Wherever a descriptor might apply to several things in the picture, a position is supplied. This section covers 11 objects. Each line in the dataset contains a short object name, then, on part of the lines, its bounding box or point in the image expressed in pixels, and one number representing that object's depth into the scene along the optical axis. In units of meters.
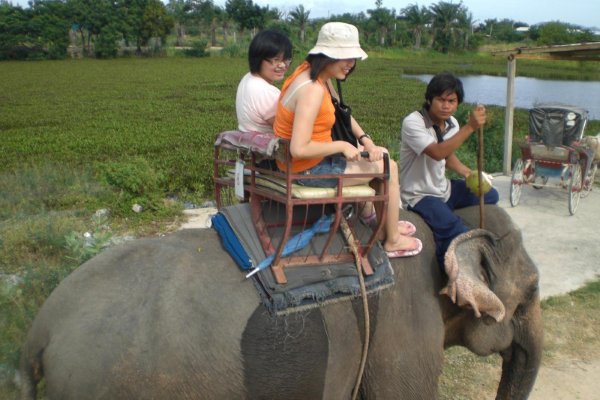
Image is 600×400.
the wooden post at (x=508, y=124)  10.68
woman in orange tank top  2.62
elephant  2.30
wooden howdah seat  2.63
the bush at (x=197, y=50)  53.69
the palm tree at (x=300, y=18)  68.44
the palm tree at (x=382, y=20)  68.00
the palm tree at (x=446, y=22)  63.41
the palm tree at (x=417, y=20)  67.19
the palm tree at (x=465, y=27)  63.16
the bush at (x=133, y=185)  8.12
